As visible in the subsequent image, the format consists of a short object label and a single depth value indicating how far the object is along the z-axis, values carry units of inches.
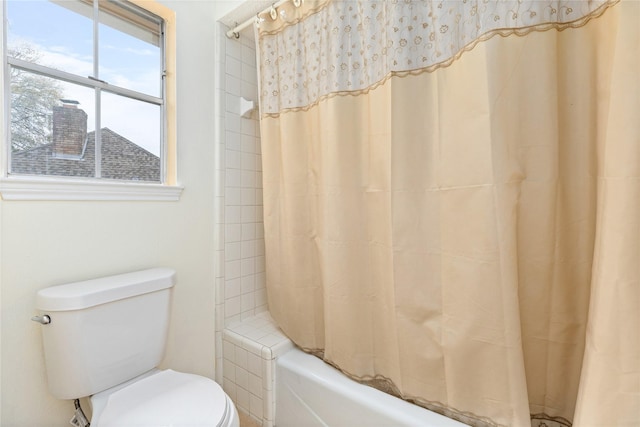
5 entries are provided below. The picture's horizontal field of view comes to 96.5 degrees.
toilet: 34.8
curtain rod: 51.9
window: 39.5
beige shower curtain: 27.2
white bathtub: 39.5
